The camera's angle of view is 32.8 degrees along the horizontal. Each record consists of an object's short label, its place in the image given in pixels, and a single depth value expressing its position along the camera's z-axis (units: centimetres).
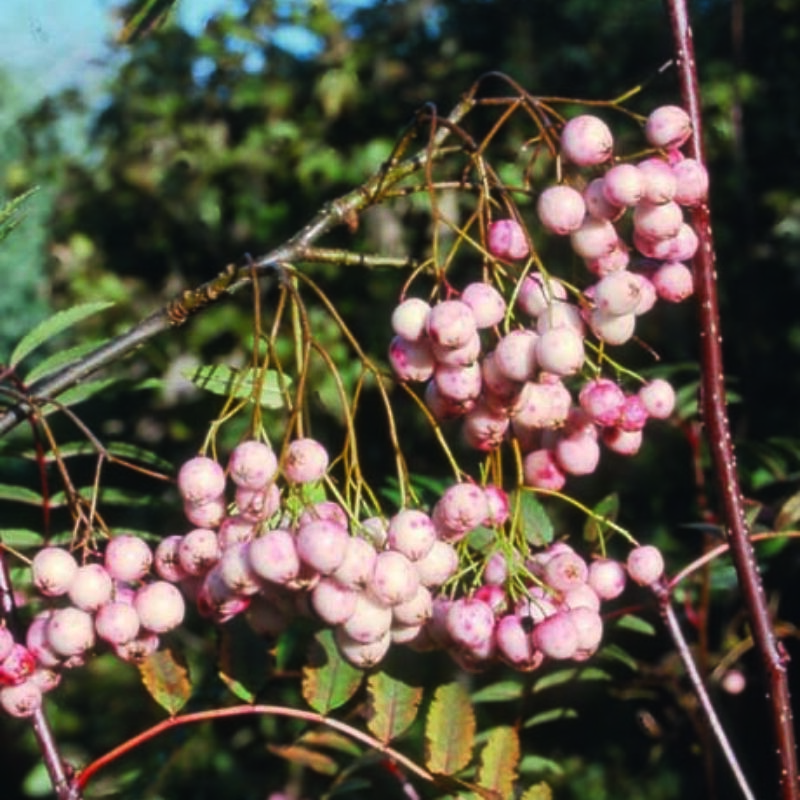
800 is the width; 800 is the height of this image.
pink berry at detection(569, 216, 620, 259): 63
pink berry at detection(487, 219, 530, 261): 64
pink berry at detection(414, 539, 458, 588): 61
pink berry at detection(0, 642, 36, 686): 63
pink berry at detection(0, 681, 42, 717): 63
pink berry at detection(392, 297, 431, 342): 62
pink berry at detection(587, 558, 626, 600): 68
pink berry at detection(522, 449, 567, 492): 67
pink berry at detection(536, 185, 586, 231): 61
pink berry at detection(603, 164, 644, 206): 61
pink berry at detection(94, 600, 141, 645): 63
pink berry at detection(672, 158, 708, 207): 63
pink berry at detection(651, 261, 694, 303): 63
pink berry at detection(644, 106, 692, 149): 62
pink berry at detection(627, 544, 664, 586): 68
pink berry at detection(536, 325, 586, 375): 58
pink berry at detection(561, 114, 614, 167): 61
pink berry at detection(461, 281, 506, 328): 61
